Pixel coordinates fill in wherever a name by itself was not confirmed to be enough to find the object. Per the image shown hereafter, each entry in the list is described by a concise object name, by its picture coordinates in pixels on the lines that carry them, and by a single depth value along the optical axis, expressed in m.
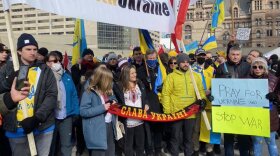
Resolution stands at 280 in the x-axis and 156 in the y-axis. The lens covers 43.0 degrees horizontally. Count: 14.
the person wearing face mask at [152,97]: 5.98
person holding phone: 3.55
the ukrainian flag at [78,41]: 8.05
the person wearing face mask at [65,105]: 5.23
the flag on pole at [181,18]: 5.62
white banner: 3.84
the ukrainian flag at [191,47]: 13.13
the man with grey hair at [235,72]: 5.27
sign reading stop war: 5.04
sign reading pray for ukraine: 5.03
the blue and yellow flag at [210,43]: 11.17
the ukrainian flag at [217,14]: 12.23
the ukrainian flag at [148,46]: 6.45
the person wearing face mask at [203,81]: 5.81
